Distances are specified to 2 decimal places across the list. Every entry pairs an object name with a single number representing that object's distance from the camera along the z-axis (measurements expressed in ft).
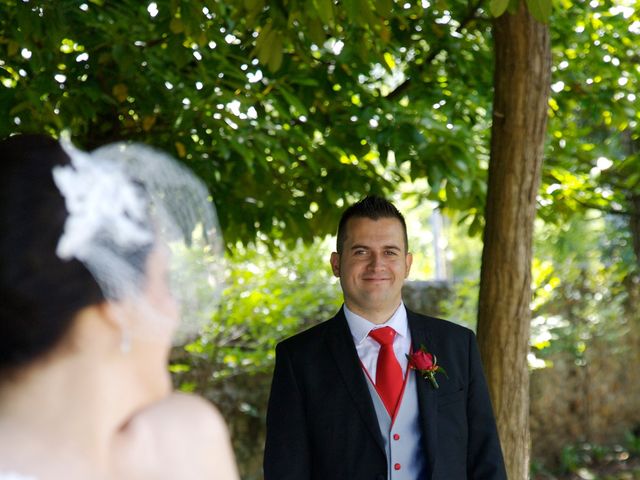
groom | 12.60
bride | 6.10
